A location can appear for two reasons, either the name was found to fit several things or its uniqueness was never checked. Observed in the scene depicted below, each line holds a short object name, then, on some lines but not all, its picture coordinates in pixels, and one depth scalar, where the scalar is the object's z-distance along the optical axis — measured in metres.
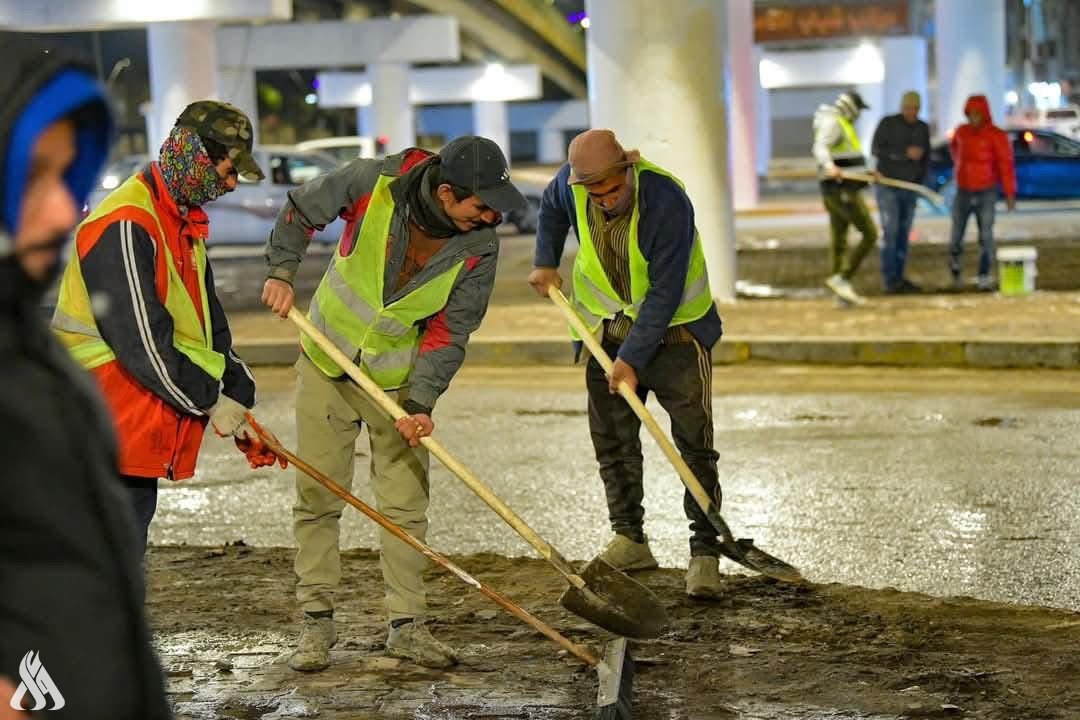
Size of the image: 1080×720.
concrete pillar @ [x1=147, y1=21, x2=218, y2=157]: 26.86
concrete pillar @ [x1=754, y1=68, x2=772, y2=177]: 48.78
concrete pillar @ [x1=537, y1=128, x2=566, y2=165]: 80.06
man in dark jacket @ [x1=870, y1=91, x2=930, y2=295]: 15.90
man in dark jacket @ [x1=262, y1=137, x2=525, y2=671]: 5.57
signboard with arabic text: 47.94
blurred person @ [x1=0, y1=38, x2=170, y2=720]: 1.92
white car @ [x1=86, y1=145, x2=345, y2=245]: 25.58
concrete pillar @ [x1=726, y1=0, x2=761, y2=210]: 31.27
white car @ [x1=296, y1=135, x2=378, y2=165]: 31.79
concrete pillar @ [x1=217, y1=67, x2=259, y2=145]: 40.91
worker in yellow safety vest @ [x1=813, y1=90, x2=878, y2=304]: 15.05
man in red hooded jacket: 16.41
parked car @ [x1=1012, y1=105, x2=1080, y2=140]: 53.65
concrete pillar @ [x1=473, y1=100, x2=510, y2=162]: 54.88
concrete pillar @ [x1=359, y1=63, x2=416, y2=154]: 45.38
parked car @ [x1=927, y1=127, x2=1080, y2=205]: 28.12
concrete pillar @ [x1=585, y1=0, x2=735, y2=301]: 15.40
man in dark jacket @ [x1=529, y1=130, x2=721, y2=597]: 6.57
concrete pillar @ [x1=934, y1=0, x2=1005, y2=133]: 36.72
